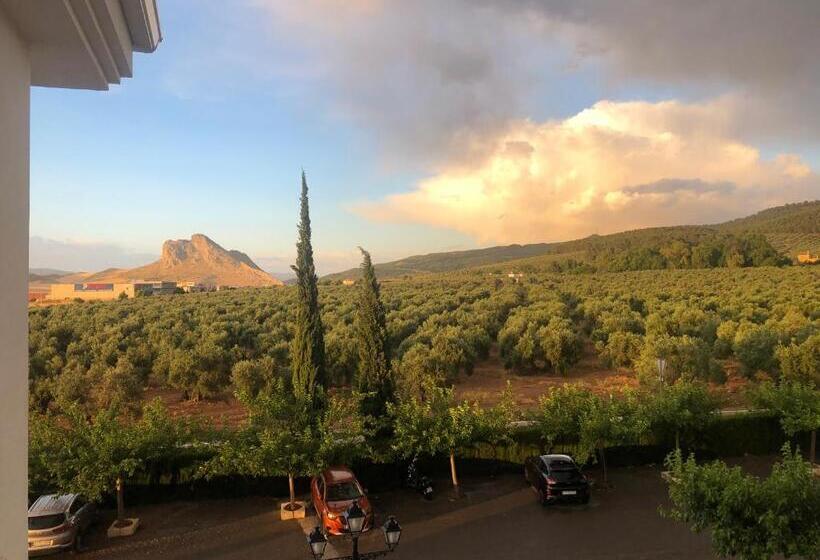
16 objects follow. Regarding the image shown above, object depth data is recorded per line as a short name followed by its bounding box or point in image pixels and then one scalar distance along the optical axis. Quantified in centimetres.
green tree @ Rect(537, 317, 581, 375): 3055
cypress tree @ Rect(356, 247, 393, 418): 1675
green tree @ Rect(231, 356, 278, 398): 2422
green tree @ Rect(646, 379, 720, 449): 1567
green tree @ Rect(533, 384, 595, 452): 1541
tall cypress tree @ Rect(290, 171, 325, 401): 1650
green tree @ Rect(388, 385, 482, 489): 1425
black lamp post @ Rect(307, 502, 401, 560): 657
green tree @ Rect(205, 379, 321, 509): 1298
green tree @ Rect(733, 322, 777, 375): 2508
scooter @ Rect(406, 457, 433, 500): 1512
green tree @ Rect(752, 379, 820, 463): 1521
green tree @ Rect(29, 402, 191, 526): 1233
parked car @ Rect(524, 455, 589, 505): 1373
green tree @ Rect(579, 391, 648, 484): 1445
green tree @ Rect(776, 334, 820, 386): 2270
